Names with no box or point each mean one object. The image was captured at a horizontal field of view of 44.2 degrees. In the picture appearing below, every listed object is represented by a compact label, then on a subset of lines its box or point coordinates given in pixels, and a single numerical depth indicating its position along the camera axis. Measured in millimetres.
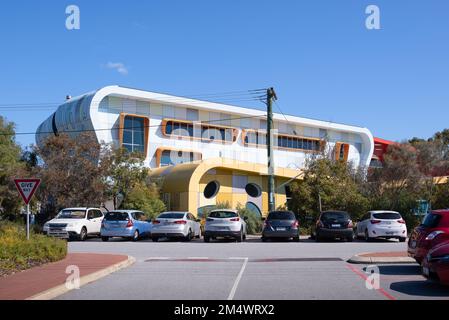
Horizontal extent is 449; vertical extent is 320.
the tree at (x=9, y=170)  35219
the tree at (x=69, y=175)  34562
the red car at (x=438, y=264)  10430
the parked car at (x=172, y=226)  26438
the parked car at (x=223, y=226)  25625
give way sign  17481
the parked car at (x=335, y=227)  25359
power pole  34500
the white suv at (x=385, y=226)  24844
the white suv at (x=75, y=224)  27547
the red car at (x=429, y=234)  13125
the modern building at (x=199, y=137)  44406
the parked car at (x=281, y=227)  25766
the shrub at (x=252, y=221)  35938
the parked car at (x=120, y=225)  27594
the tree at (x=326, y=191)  35188
